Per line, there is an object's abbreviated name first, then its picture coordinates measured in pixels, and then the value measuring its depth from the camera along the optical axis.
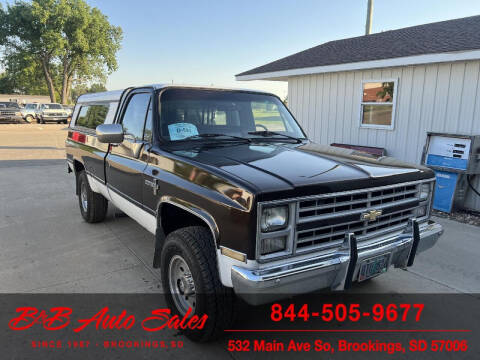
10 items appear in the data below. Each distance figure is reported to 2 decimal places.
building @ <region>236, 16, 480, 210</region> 6.84
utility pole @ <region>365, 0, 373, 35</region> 15.62
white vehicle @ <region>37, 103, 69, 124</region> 32.66
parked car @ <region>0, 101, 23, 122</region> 31.25
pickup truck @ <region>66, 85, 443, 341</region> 2.35
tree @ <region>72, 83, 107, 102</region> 68.06
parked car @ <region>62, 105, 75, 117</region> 34.56
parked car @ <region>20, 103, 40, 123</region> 33.03
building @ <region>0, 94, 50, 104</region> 58.58
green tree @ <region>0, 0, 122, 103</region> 41.44
